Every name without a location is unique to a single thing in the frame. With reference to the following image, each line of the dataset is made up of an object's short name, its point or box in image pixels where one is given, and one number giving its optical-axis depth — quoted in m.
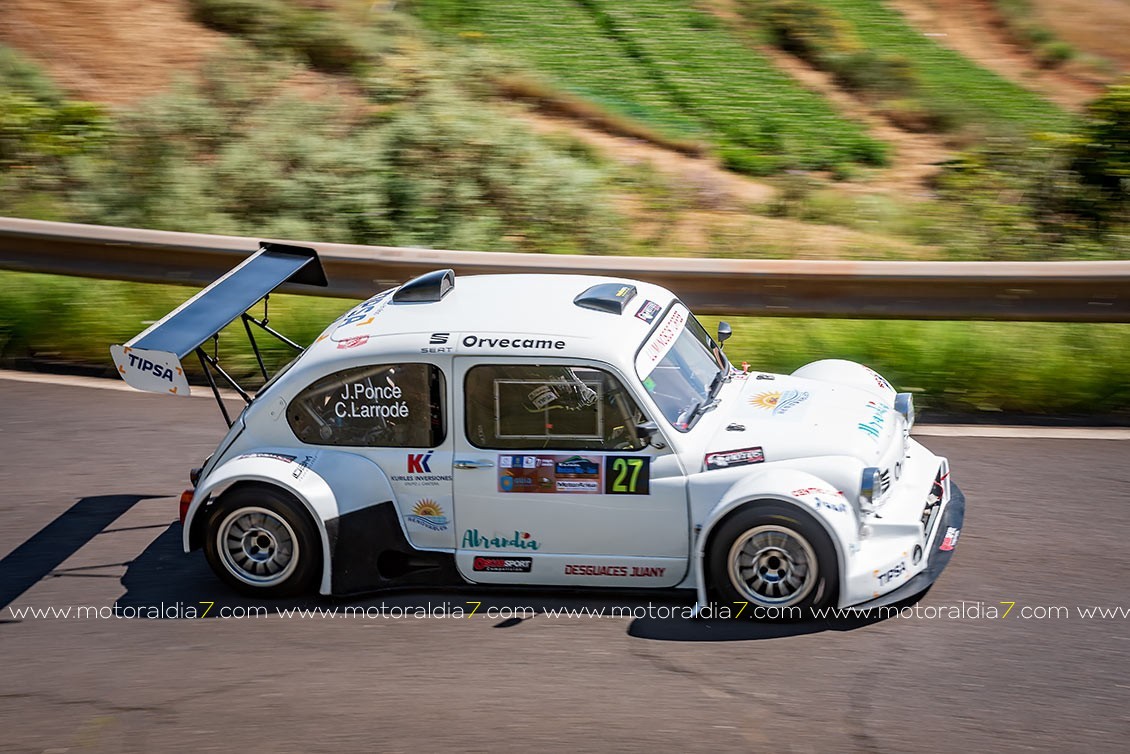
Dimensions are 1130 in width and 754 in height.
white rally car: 11.10
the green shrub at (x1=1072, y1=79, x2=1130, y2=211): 22.69
